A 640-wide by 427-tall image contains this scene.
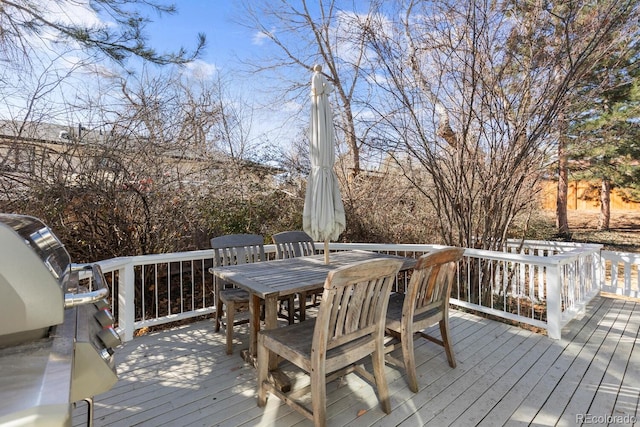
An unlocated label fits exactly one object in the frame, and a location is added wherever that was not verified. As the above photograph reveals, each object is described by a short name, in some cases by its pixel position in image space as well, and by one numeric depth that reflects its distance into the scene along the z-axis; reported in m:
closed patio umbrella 3.09
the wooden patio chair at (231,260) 3.01
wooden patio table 2.35
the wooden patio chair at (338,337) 1.86
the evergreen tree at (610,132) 4.50
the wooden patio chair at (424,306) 2.38
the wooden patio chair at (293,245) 3.96
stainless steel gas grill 0.66
